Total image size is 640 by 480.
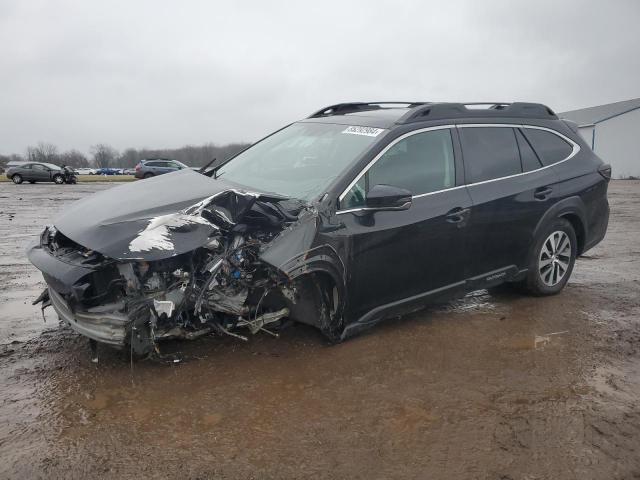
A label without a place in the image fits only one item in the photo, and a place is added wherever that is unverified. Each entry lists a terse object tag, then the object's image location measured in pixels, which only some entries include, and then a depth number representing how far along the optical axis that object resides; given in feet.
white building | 126.21
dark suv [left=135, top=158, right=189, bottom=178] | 106.73
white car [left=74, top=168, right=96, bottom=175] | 235.65
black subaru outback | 10.19
